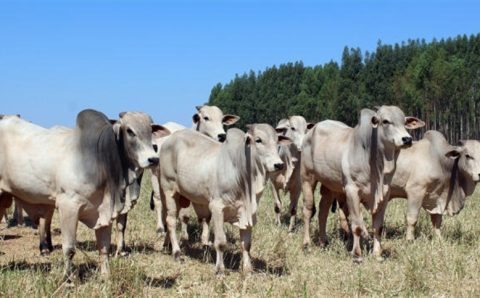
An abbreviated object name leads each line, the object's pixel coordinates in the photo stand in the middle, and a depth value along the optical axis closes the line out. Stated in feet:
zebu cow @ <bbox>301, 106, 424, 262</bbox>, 23.22
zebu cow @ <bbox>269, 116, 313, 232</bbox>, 34.65
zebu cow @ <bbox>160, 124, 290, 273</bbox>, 21.35
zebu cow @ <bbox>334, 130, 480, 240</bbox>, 28.60
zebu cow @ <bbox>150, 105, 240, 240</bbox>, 28.86
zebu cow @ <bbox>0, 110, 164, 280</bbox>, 18.07
